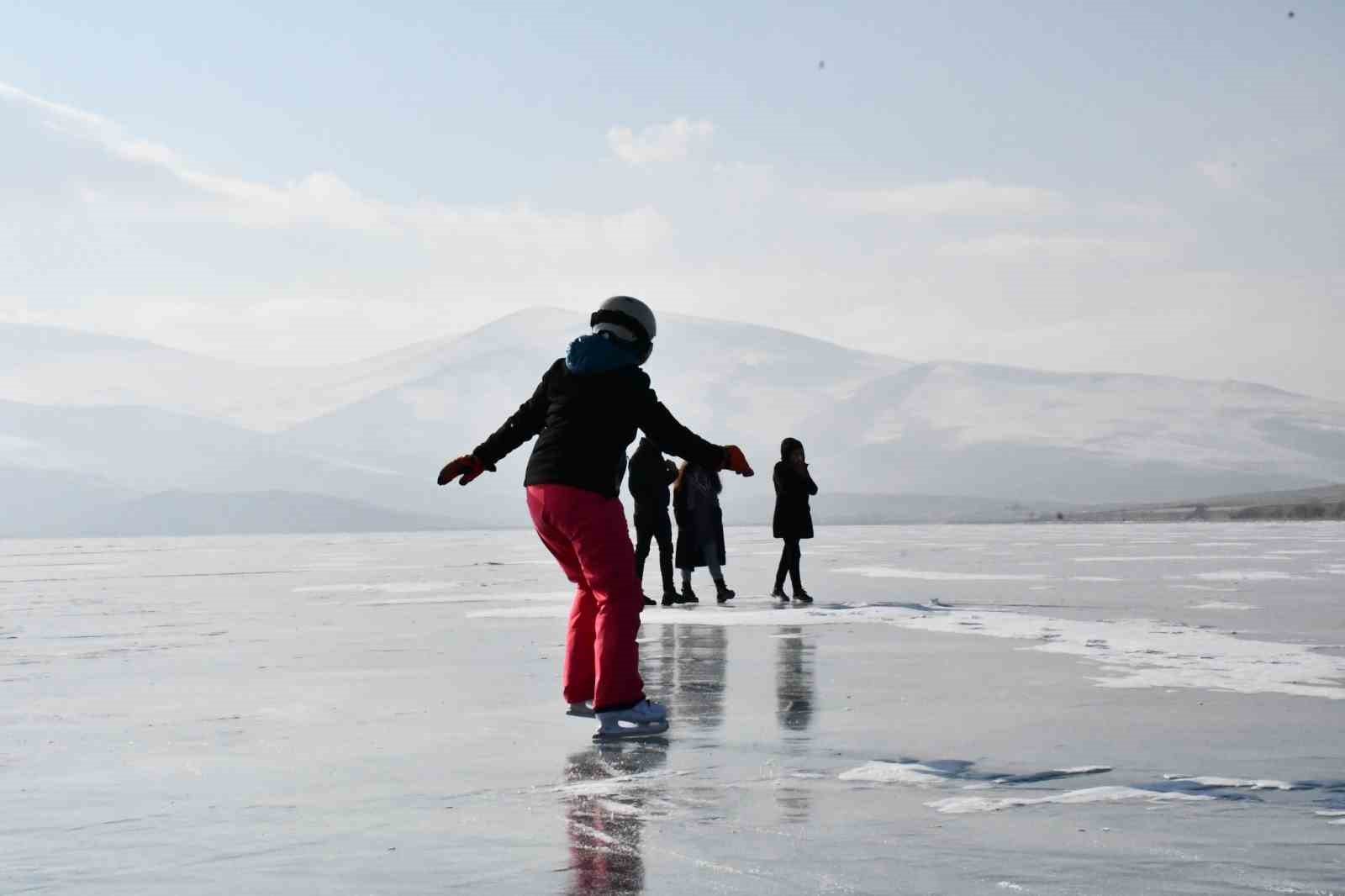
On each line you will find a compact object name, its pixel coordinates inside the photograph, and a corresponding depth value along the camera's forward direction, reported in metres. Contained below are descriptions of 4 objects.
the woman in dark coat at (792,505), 17.06
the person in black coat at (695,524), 17.72
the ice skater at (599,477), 7.19
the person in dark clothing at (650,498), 17.48
